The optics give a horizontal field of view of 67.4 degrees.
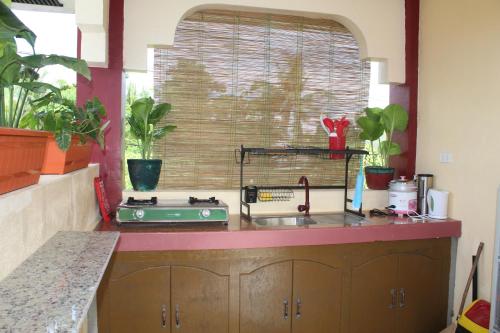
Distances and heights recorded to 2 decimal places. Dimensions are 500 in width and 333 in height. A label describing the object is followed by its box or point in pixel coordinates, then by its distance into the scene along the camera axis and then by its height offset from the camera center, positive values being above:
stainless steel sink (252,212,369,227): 2.59 -0.49
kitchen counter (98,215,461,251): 2.03 -0.50
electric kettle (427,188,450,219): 2.60 -0.36
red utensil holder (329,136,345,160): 2.76 +0.06
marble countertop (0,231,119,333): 0.70 -0.33
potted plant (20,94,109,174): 1.46 +0.07
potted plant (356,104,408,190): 2.81 +0.14
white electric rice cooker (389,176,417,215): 2.68 -0.32
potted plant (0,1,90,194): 0.96 +0.15
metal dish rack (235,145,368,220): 2.48 -0.20
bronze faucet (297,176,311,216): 2.64 -0.38
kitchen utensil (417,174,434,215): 2.71 -0.27
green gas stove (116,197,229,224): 2.13 -0.39
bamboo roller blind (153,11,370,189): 2.69 +0.42
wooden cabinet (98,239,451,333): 2.04 -0.83
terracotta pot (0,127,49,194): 0.95 -0.04
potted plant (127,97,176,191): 2.39 +0.06
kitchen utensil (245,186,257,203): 2.53 -0.31
